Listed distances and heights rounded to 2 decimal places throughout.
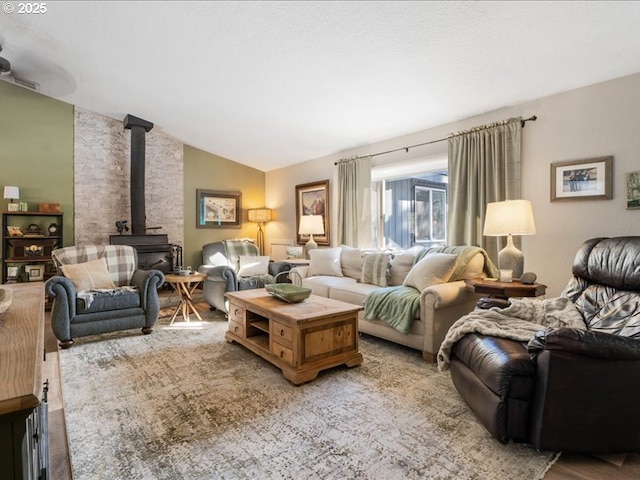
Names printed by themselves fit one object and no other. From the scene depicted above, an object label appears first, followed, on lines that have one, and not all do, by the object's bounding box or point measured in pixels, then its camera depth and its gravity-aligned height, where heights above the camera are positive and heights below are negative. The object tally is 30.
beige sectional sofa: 3.00 -0.52
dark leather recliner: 1.68 -0.76
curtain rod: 3.31 +1.08
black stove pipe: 5.45 +0.96
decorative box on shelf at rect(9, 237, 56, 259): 4.86 -0.21
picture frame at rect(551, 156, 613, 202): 2.90 +0.47
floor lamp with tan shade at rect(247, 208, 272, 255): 6.69 +0.35
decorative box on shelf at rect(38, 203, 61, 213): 4.99 +0.36
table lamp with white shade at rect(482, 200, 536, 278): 2.91 +0.07
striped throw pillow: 3.96 -0.40
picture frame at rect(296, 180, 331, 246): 5.66 +0.50
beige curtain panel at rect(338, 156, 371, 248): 4.99 +0.45
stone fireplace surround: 5.42 +0.87
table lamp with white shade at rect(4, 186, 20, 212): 4.66 +0.48
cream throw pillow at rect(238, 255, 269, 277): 4.93 -0.46
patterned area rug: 1.66 -1.08
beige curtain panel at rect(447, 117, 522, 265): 3.44 +0.59
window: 5.09 +0.30
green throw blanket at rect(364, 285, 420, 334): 3.08 -0.66
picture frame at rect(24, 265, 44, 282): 4.91 -0.54
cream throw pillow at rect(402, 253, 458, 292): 3.23 -0.33
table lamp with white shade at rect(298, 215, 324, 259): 5.28 +0.11
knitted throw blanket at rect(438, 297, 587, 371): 2.23 -0.57
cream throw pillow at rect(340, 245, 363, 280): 4.46 -0.36
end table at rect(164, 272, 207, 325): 4.07 -0.67
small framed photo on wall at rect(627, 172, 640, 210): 2.75 +0.34
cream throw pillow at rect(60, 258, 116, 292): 3.60 -0.43
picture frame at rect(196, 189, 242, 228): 6.46 +0.46
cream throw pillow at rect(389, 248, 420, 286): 3.88 -0.36
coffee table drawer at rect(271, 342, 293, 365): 2.60 -0.89
